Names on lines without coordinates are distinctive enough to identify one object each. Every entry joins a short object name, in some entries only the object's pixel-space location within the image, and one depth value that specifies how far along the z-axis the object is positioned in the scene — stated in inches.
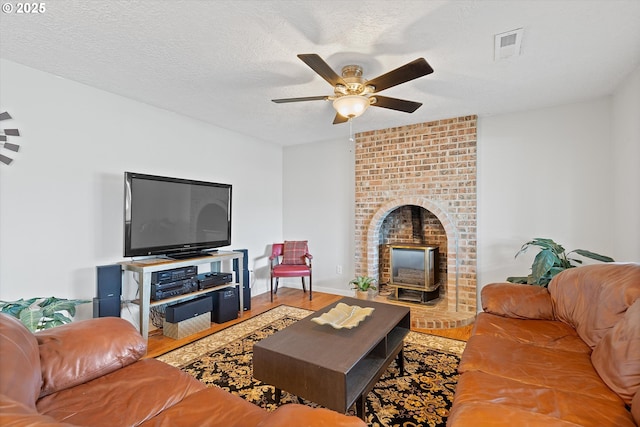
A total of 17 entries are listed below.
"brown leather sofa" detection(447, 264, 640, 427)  44.1
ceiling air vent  76.7
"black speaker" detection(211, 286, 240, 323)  132.4
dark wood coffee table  59.1
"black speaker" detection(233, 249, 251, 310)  150.2
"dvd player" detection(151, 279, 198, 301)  113.0
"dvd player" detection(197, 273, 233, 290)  128.6
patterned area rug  71.1
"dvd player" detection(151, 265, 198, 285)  114.4
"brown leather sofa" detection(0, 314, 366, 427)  36.8
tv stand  105.5
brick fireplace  141.9
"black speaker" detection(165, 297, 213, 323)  115.3
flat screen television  111.0
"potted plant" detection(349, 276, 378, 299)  145.5
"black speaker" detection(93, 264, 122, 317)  101.0
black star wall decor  90.0
